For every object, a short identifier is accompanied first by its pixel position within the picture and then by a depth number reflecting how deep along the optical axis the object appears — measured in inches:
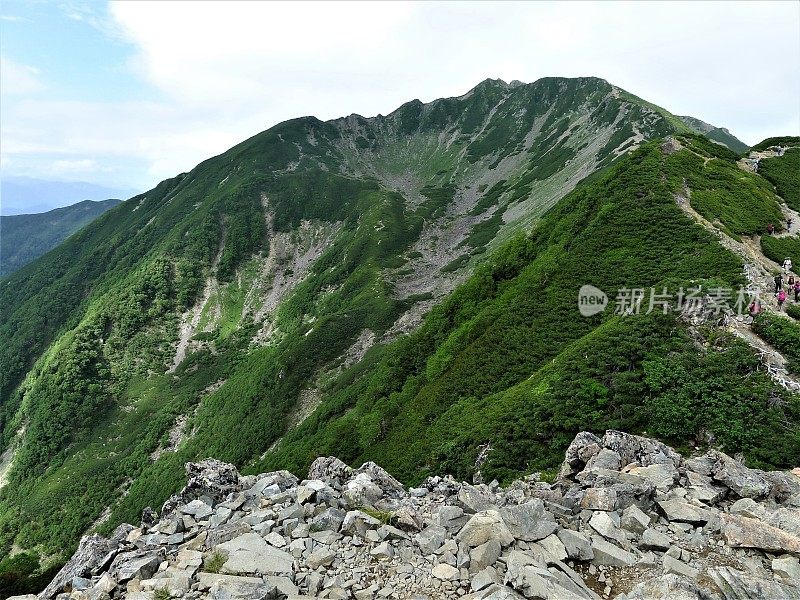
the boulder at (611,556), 447.5
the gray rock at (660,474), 594.9
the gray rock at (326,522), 515.2
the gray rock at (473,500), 590.2
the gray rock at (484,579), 407.2
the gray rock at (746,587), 390.6
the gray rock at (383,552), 464.4
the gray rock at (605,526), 479.8
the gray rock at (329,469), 840.3
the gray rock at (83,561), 522.9
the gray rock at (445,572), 425.1
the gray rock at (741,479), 574.6
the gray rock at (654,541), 464.8
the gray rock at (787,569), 408.8
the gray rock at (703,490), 561.6
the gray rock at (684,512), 498.1
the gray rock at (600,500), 530.6
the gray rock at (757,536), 437.7
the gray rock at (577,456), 763.4
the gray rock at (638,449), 705.6
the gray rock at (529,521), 481.7
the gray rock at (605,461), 705.6
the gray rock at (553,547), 448.8
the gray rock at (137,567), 454.3
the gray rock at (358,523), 506.4
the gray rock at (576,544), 455.8
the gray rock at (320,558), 453.2
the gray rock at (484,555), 435.8
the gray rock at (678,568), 417.7
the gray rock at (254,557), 446.3
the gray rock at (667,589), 380.5
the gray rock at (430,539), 472.4
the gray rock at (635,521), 494.9
